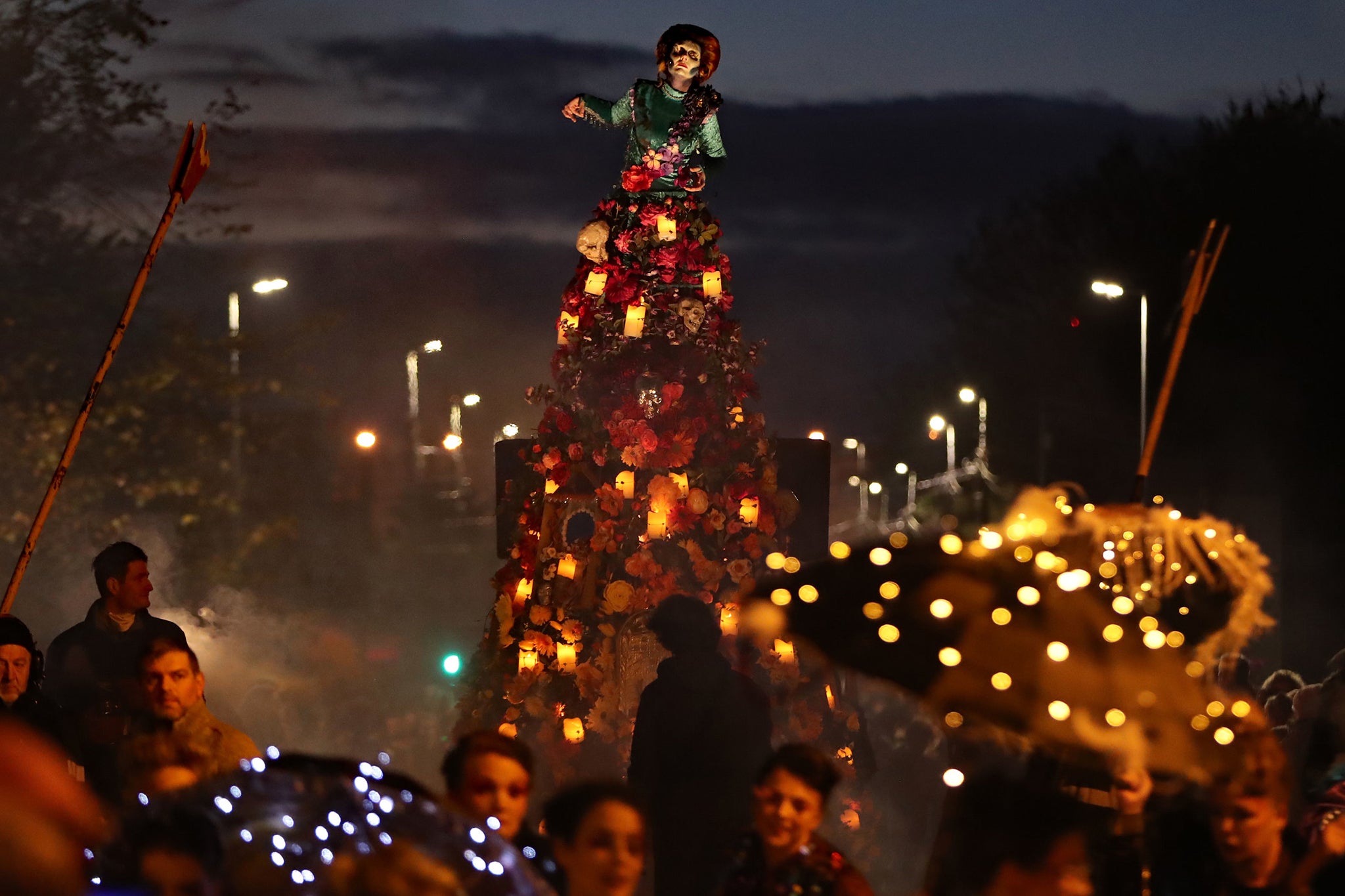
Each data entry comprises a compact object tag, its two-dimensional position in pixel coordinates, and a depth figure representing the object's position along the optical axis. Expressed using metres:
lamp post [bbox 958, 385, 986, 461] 38.75
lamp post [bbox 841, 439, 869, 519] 61.08
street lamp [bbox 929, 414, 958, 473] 47.72
